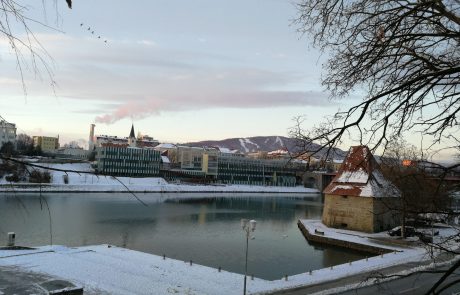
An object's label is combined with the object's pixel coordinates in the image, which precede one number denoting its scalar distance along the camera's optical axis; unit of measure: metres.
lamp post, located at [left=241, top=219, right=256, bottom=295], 13.99
